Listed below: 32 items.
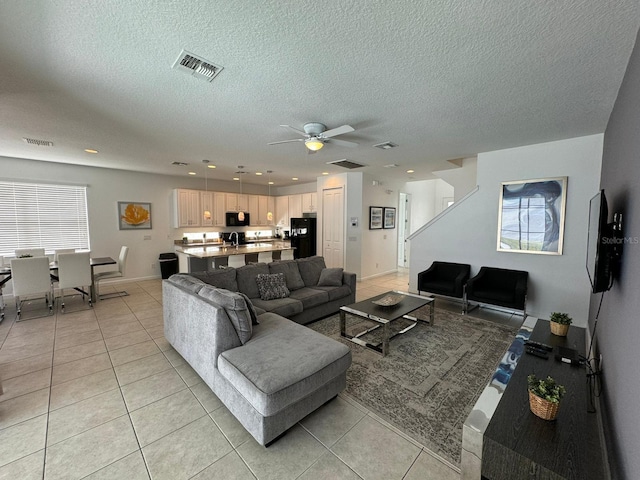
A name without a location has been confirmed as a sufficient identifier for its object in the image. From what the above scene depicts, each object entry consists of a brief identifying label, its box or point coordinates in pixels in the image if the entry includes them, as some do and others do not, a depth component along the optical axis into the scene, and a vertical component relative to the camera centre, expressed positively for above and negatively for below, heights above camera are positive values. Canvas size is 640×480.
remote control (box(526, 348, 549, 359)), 2.15 -1.04
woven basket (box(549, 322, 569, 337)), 2.51 -0.98
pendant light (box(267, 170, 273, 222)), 6.29 +0.89
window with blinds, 5.18 +0.13
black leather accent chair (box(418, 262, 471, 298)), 4.36 -0.95
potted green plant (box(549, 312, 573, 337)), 2.51 -0.94
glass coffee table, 3.02 -1.05
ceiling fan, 3.04 +1.01
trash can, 6.77 -1.03
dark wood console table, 1.20 -1.06
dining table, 4.10 -0.77
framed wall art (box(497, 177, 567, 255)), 3.88 +0.15
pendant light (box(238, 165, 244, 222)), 7.99 +0.26
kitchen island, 5.52 -0.65
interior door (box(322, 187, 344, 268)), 6.53 -0.04
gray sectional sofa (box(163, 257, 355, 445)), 1.78 -1.01
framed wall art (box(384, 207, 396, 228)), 7.10 +0.21
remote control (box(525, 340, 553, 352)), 2.26 -1.02
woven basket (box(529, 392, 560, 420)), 1.42 -0.98
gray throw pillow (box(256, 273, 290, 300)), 3.66 -0.87
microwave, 7.90 +0.11
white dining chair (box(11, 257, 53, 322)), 3.96 -0.82
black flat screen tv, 1.71 -0.17
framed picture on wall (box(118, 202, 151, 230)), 6.37 +0.18
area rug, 2.00 -1.46
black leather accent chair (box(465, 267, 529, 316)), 3.81 -0.98
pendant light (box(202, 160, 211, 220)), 5.38 +1.16
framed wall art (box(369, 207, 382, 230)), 6.65 +0.17
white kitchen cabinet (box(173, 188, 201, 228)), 6.86 +0.41
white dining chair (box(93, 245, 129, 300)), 5.14 -0.99
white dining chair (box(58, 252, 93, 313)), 4.35 -0.78
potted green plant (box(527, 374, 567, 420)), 1.42 -0.92
